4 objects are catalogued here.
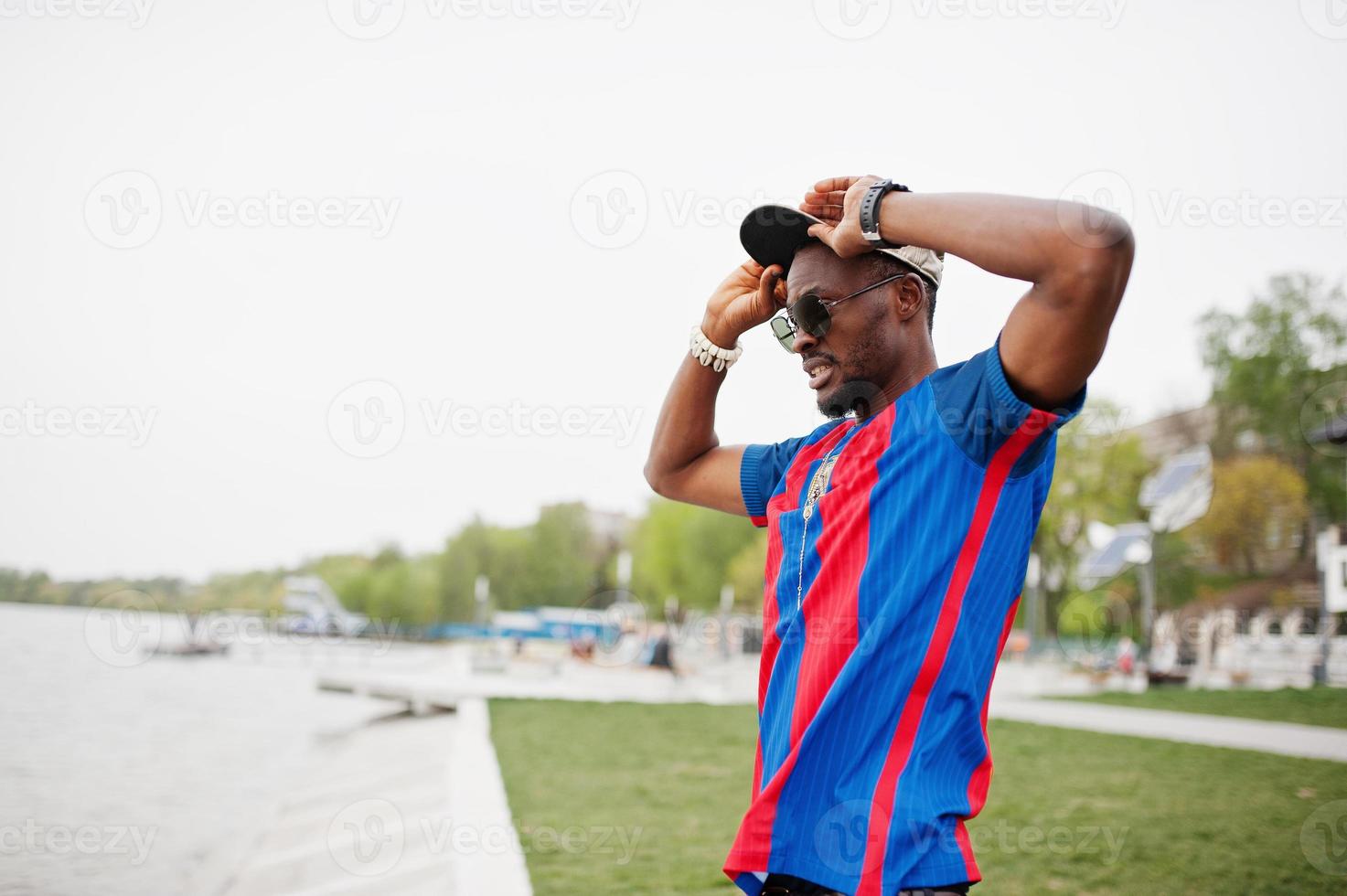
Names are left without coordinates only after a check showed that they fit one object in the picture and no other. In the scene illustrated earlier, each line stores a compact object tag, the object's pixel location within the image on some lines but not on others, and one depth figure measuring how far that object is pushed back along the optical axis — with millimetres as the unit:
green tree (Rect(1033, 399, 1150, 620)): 40062
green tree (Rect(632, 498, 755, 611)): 64000
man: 1391
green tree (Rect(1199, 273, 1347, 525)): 39750
